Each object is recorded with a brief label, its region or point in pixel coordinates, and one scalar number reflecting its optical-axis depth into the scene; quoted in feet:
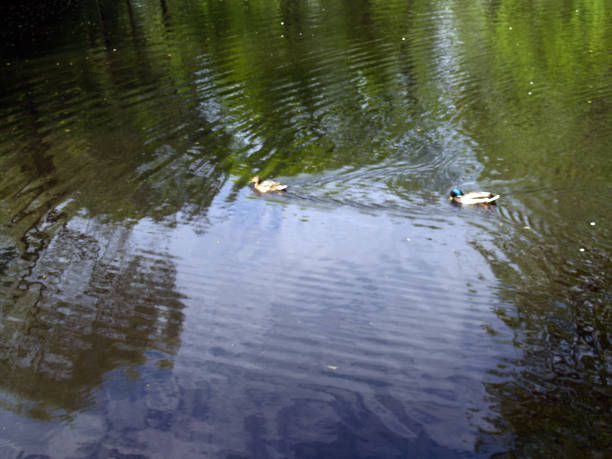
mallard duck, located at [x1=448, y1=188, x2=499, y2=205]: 32.30
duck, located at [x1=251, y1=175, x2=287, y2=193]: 36.42
